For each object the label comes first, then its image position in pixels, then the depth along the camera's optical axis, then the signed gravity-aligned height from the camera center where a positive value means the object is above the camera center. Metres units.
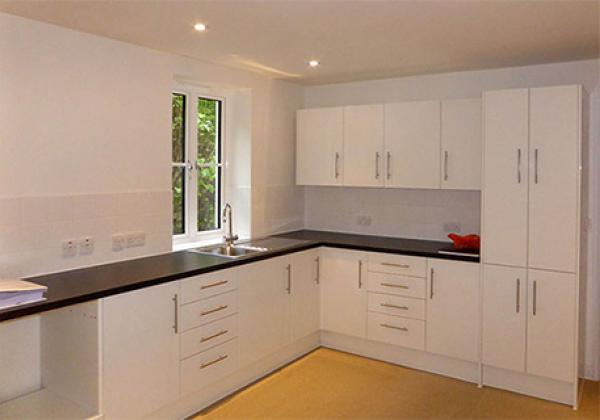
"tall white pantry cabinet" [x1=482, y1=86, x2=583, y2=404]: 3.33 -0.23
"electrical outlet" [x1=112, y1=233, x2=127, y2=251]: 3.33 -0.27
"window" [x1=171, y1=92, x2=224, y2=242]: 4.06 +0.28
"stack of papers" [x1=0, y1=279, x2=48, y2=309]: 2.32 -0.43
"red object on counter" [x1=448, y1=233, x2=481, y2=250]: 3.86 -0.30
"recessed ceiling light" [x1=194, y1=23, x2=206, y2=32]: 2.93 +0.98
